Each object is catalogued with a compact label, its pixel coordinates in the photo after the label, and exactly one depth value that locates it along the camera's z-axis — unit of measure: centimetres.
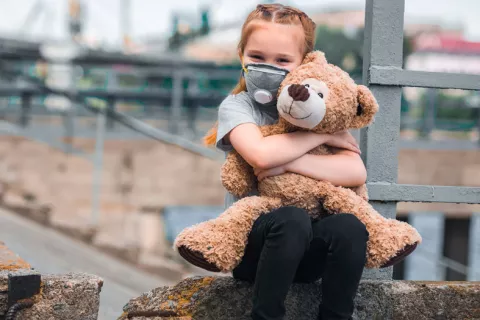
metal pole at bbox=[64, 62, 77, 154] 1145
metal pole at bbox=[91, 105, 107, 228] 1065
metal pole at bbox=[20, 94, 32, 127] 1138
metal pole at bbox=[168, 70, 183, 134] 1236
